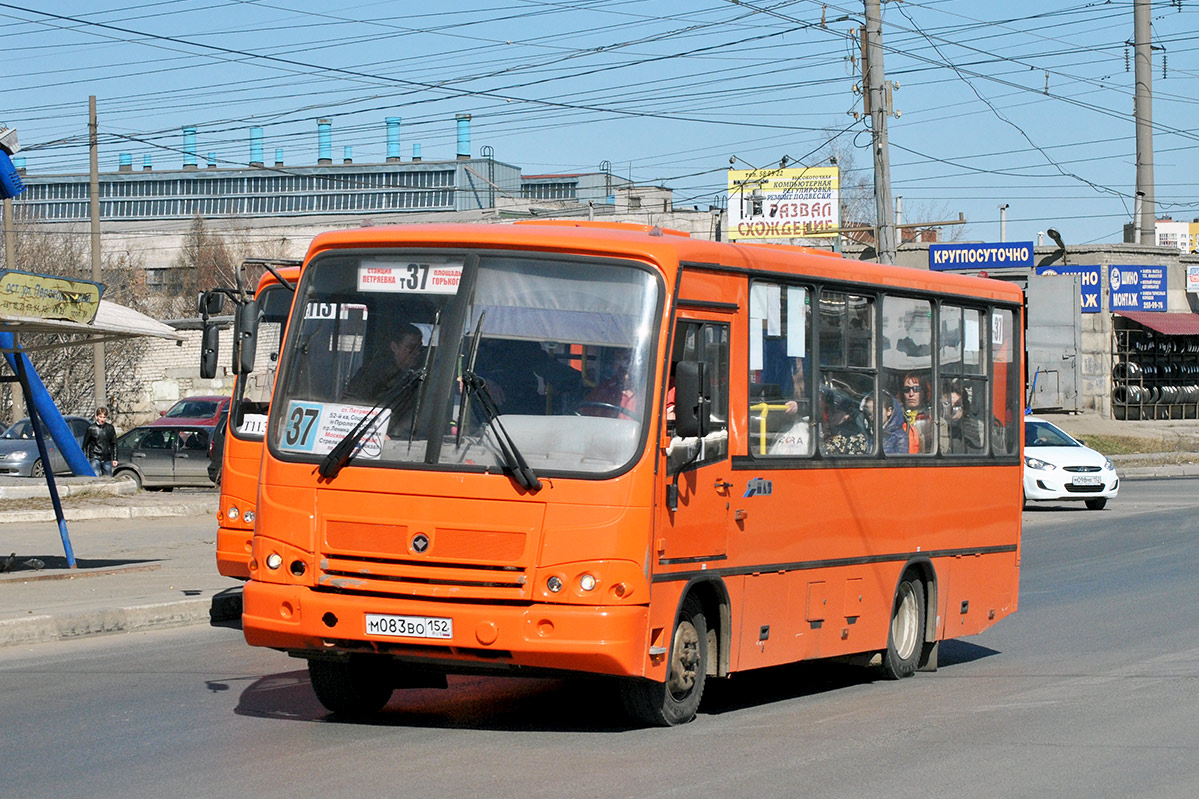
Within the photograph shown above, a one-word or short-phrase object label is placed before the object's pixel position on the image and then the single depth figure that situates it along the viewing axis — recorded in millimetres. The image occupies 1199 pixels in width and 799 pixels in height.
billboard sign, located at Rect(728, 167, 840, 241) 71812
